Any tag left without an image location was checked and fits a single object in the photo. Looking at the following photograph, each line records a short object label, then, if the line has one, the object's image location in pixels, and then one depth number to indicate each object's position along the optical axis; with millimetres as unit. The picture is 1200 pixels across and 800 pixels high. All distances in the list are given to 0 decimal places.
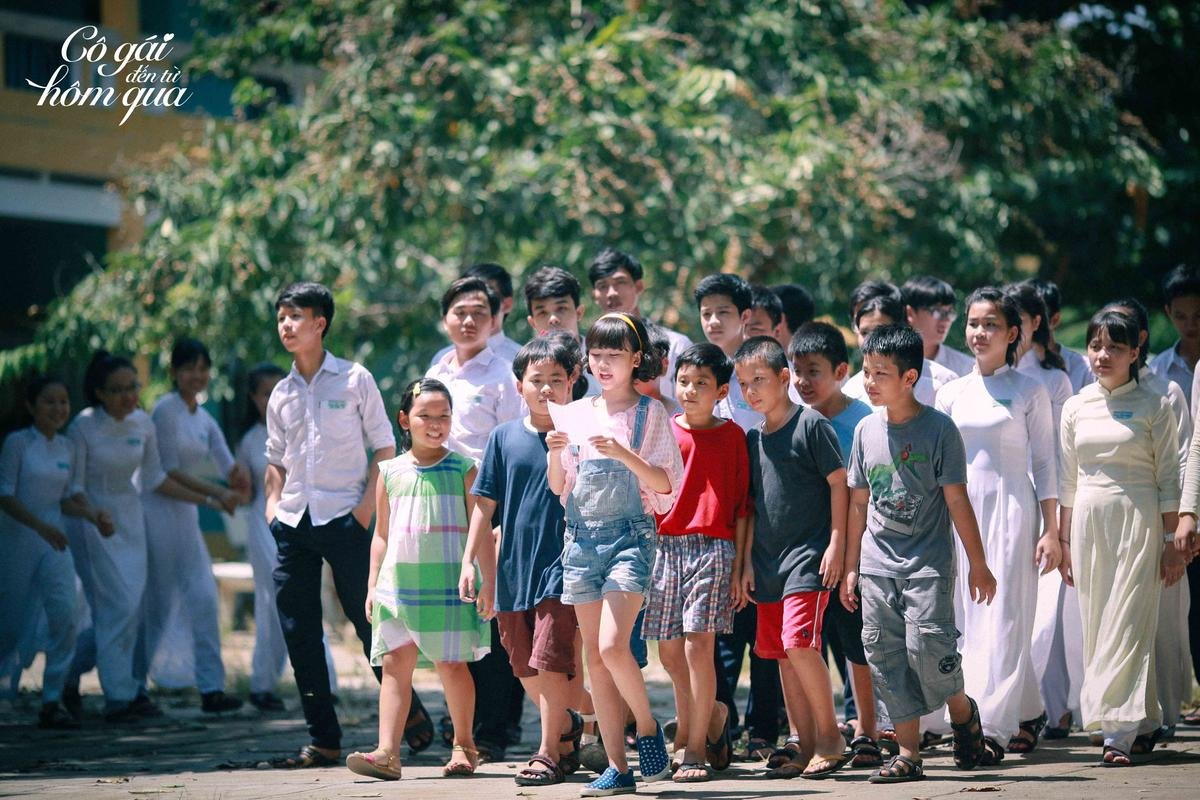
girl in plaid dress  11969
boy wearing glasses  14508
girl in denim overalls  10719
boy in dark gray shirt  11422
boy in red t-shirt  11531
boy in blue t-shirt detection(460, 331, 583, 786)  11609
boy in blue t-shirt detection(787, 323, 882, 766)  12039
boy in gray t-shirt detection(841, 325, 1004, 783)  11164
